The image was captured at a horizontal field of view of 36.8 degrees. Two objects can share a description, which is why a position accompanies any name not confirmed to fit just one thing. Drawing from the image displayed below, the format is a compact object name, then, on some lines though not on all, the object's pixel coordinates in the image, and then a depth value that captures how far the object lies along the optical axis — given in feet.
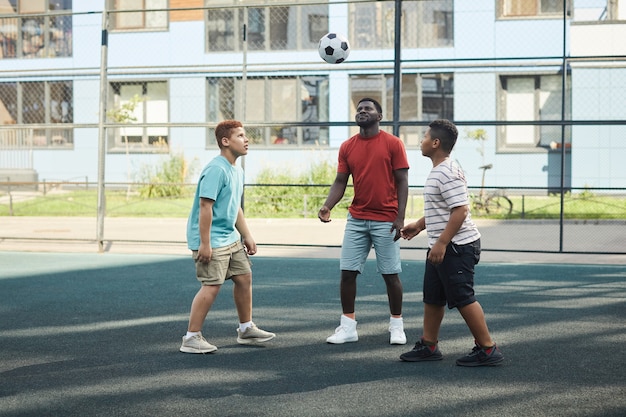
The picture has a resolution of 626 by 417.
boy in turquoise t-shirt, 21.72
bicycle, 62.18
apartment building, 74.95
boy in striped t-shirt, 19.76
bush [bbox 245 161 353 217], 62.08
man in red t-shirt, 23.07
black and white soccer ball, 37.52
